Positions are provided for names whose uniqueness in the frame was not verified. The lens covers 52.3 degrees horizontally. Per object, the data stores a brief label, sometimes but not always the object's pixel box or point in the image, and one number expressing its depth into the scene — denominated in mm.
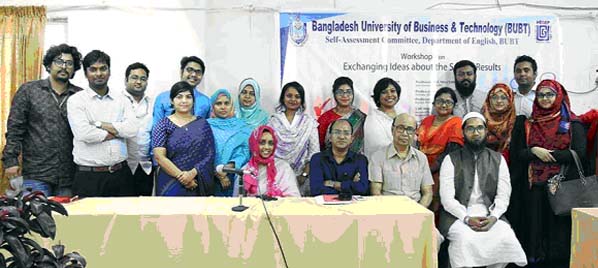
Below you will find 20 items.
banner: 4922
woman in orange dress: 4297
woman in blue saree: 3893
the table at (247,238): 2893
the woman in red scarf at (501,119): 4395
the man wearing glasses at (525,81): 4723
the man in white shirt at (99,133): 3797
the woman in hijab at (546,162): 4156
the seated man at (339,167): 3924
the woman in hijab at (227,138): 4160
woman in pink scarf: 3914
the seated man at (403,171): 4078
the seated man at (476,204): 3750
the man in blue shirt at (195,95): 4465
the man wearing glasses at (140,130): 4227
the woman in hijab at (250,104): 4516
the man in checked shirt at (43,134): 3893
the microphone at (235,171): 3017
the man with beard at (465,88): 4793
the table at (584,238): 3070
